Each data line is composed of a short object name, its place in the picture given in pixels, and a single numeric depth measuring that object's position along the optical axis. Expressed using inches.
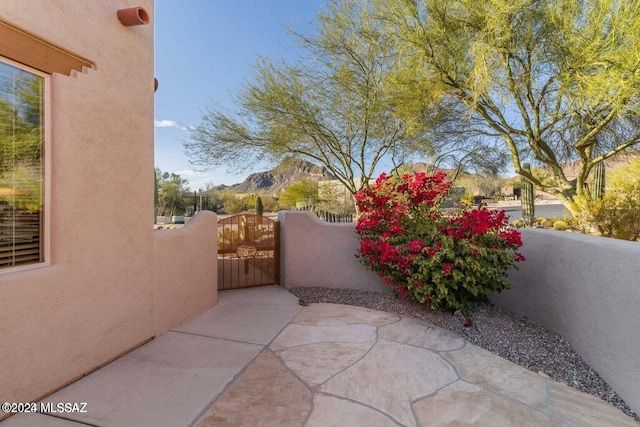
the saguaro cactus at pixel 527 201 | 598.2
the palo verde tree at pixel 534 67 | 274.5
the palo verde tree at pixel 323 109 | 389.3
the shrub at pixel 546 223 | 572.4
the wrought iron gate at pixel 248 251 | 253.9
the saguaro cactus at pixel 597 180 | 499.8
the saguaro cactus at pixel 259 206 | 648.0
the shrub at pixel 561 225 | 433.7
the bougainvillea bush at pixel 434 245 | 171.9
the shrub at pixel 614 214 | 270.4
